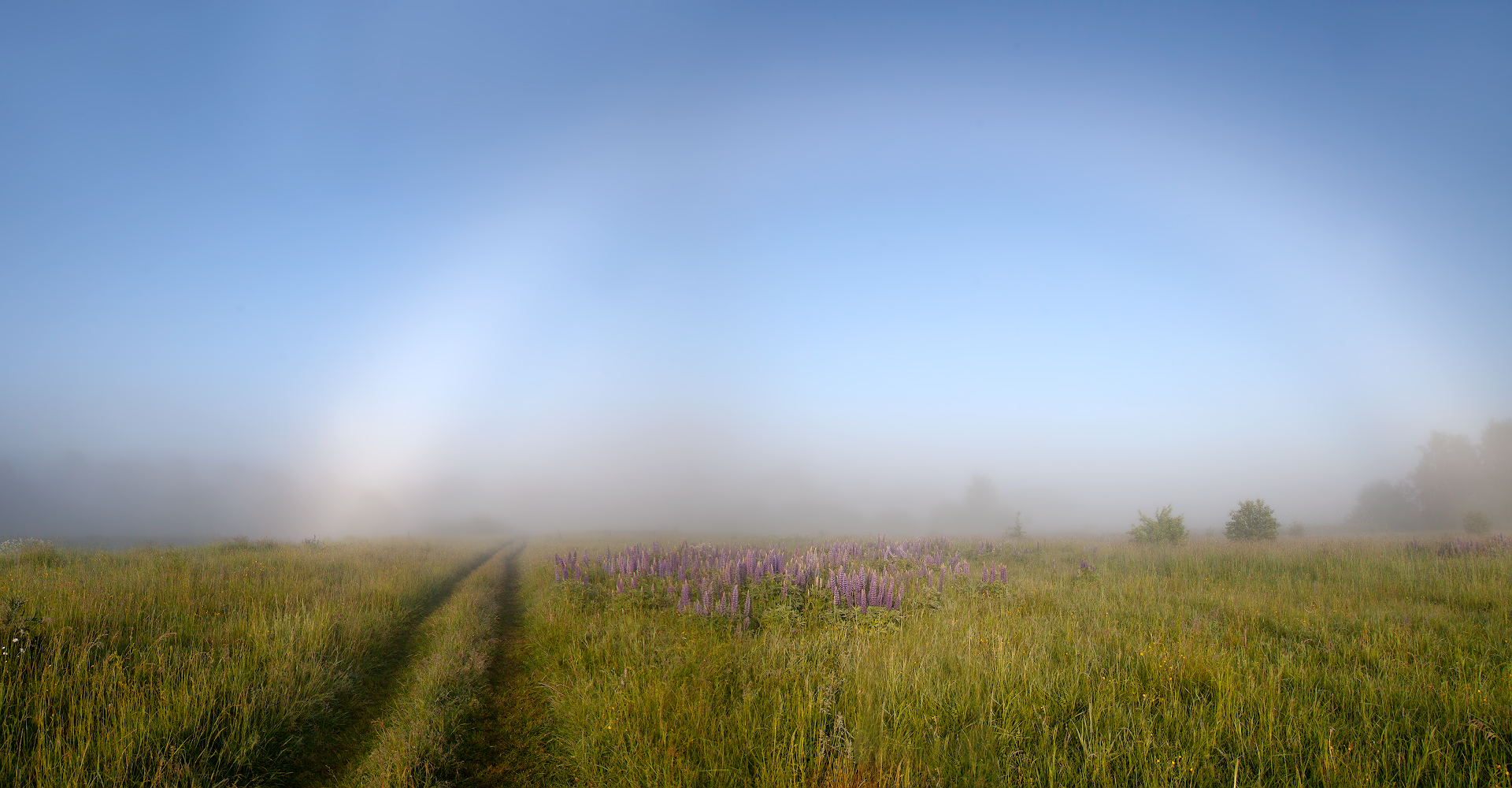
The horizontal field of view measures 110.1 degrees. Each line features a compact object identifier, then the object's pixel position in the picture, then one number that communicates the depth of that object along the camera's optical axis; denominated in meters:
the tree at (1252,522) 21.84
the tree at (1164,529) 20.92
